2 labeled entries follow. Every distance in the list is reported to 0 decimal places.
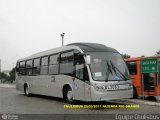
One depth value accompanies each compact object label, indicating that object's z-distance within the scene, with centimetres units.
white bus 739
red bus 946
